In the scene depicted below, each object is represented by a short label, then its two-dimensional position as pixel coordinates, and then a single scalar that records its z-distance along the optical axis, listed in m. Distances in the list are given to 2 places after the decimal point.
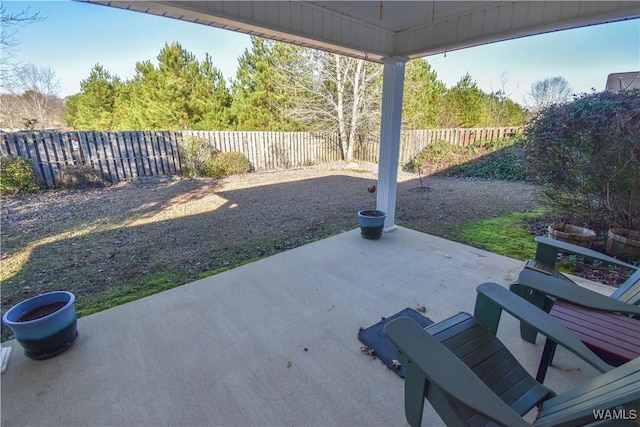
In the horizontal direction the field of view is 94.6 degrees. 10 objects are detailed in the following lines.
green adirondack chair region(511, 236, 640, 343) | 1.55
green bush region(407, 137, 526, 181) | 9.05
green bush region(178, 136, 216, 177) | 8.77
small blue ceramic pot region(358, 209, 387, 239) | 3.95
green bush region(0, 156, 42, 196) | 6.27
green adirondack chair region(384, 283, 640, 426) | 0.96
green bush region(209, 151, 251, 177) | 9.15
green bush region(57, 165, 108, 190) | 7.05
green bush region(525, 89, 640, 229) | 3.37
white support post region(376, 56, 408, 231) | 3.71
